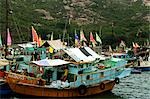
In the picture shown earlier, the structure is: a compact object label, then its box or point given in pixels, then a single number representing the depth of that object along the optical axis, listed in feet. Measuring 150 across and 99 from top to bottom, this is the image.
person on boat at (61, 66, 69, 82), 154.38
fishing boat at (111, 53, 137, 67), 249.67
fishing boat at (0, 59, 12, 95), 154.20
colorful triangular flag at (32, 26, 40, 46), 198.12
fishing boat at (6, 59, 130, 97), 150.71
